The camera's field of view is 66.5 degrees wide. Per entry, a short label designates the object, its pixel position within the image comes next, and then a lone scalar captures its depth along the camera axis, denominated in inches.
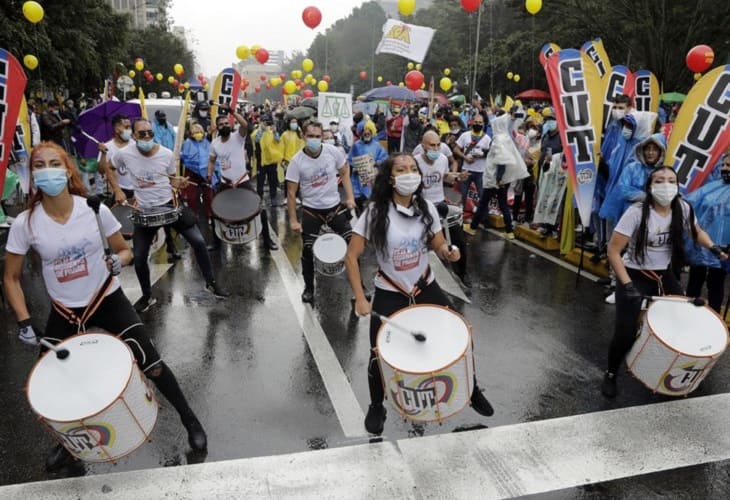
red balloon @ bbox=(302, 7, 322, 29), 713.0
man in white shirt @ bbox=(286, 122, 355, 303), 237.3
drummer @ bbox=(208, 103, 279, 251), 310.3
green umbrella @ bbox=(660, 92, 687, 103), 723.4
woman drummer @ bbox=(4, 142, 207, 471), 128.6
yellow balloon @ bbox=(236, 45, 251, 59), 958.4
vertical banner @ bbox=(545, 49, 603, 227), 249.3
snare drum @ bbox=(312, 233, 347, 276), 230.2
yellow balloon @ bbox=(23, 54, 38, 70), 576.1
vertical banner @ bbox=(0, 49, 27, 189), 206.7
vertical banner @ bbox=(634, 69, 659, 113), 301.7
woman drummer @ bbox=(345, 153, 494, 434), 139.9
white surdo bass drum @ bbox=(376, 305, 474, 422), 117.0
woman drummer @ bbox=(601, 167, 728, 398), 158.9
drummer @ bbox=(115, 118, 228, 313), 227.6
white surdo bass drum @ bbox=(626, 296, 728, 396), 138.9
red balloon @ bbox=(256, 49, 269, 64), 978.1
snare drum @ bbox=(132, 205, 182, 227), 224.1
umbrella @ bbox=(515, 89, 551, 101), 1135.8
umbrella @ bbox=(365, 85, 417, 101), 942.4
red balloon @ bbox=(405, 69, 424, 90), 849.5
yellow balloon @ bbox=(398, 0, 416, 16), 633.0
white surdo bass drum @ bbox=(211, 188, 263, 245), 265.0
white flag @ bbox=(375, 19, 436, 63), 644.7
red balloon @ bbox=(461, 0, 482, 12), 582.2
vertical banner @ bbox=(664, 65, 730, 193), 224.4
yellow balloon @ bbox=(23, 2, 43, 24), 522.3
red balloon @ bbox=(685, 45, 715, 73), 496.7
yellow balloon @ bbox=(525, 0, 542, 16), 619.2
